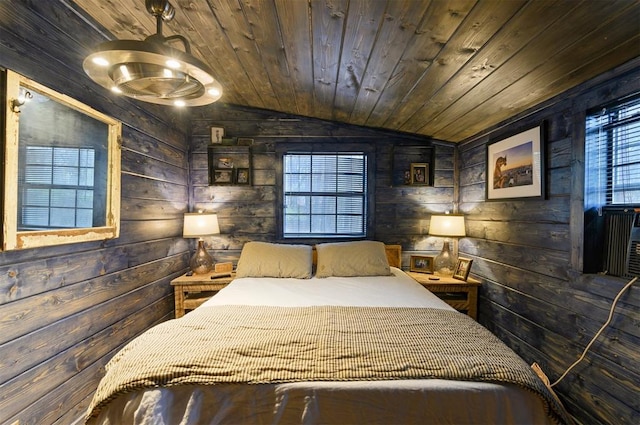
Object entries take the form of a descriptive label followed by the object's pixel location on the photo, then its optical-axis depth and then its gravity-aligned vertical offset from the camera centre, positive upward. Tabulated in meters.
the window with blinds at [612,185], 1.48 +0.18
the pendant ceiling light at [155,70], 1.01 +0.56
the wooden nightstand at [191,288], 2.53 -0.72
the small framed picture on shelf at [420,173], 3.06 +0.45
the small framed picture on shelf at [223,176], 3.05 +0.39
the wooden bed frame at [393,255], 3.00 -0.45
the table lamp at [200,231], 2.72 -0.20
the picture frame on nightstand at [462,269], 2.63 -0.52
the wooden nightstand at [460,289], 2.57 -0.70
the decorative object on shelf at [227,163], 3.06 +0.53
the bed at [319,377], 1.01 -0.62
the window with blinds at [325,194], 3.14 +0.21
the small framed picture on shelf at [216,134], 3.02 +0.84
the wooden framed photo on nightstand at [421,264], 2.94 -0.53
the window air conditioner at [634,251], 1.43 -0.18
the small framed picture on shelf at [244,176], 3.05 +0.39
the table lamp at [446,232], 2.79 -0.18
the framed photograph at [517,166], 1.98 +0.39
